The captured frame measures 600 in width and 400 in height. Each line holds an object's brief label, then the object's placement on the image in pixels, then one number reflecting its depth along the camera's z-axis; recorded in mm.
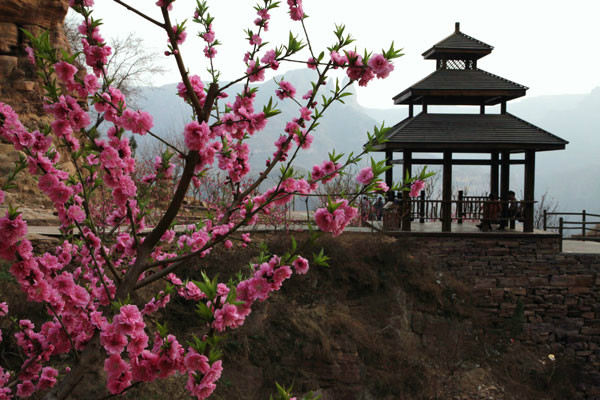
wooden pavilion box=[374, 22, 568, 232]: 12672
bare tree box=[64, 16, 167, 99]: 23344
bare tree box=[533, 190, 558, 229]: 25173
